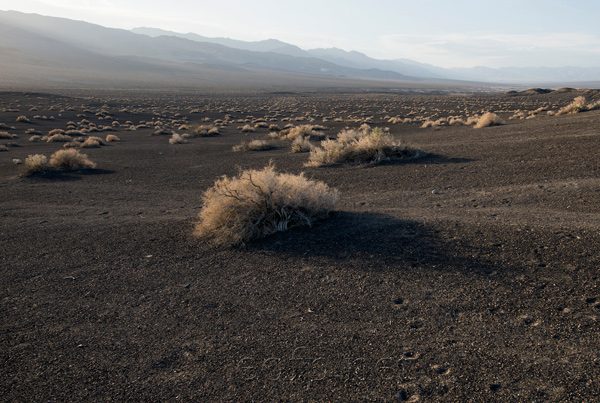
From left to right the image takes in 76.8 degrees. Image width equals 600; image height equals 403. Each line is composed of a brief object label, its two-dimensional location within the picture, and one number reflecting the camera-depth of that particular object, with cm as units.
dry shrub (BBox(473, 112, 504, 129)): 2128
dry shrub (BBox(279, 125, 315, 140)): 2259
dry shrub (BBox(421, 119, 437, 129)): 2633
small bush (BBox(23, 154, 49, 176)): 1447
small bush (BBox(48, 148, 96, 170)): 1527
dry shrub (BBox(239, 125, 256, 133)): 3035
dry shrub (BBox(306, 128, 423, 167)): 1354
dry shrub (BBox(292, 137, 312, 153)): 1770
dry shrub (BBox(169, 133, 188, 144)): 2380
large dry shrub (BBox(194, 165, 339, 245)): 639
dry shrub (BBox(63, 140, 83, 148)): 2278
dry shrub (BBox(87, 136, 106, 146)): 2398
